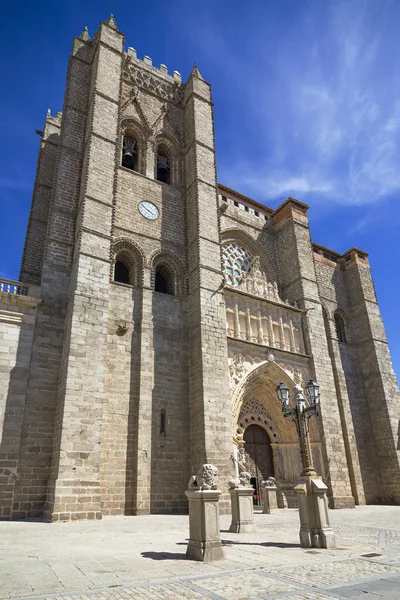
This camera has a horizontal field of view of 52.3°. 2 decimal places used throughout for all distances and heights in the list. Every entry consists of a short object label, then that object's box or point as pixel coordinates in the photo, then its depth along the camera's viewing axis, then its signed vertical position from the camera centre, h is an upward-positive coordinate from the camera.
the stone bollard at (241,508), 7.43 -0.51
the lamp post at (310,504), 5.76 -0.39
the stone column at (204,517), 4.79 -0.43
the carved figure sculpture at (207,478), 5.29 +0.01
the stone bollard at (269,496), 11.16 -0.51
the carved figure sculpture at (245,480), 8.32 -0.04
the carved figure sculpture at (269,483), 11.57 -0.16
